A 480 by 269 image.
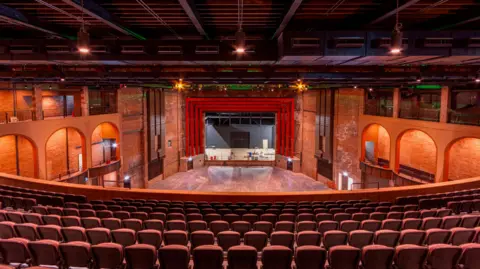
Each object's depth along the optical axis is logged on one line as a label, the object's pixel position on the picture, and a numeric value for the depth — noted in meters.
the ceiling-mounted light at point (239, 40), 6.18
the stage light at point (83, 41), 6.22
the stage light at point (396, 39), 5.80
